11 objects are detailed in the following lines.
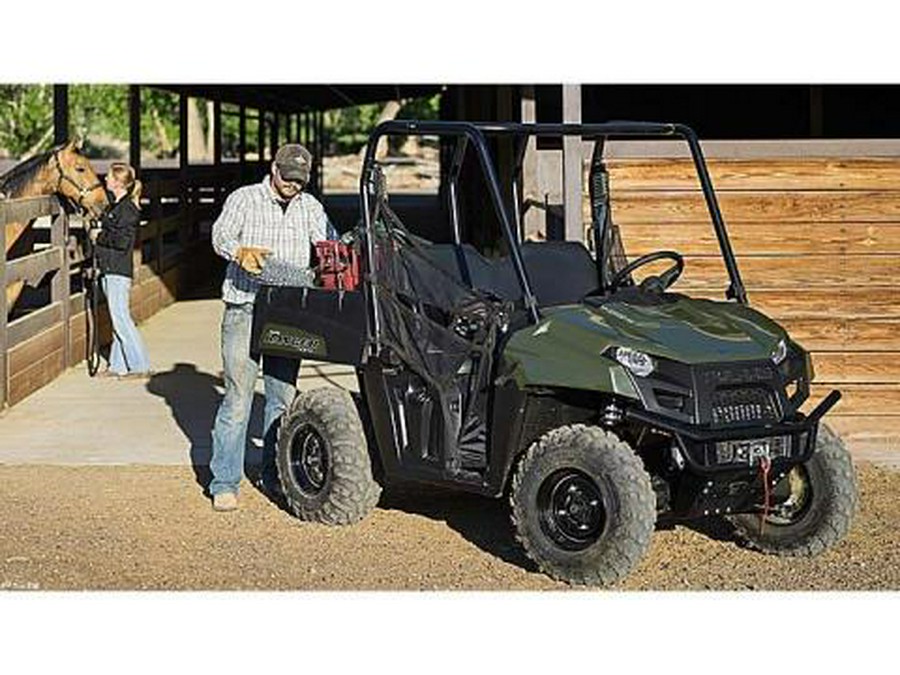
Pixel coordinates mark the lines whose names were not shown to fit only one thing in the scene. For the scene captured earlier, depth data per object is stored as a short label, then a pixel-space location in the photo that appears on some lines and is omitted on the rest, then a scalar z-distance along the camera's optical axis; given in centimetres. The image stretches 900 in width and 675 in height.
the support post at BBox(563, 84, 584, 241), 975
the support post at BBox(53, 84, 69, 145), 1542
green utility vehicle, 684
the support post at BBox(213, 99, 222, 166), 2478
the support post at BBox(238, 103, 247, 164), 2761
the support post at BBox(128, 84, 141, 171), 1892
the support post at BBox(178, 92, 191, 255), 1992
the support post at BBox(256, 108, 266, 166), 3086
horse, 1339
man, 830
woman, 1290
